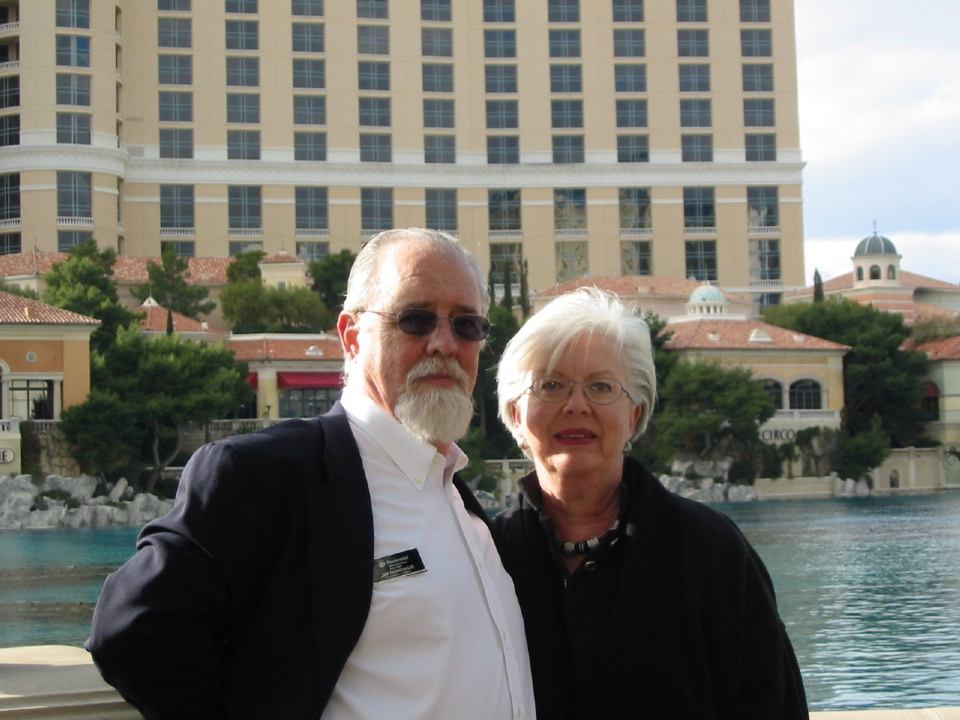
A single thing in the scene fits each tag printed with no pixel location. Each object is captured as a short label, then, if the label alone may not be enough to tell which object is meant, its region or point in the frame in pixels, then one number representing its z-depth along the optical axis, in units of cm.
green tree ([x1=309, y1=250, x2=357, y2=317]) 5331
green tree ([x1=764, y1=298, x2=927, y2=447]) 5206
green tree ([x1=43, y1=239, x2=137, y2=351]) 4291
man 266
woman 314
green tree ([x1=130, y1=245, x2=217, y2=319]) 5247
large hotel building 6425
